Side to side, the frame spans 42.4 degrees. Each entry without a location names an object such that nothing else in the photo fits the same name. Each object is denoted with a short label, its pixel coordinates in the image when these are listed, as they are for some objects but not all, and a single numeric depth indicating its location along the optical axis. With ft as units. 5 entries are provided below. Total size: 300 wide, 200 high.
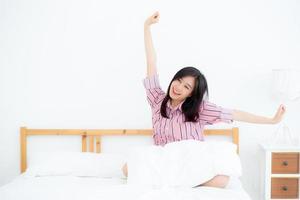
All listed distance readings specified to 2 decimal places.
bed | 6.06
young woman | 7.56
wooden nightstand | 8.26
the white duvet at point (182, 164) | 6.61
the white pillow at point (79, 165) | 7.78
